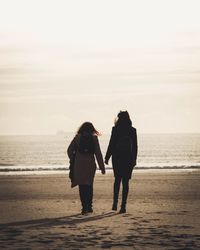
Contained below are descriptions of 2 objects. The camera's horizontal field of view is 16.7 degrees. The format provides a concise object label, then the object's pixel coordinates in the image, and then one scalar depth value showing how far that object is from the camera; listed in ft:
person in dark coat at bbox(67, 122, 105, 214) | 45.11
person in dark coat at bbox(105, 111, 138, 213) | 45.01
